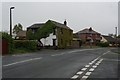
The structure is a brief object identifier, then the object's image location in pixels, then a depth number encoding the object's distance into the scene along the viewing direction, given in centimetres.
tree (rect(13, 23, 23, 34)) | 14548
